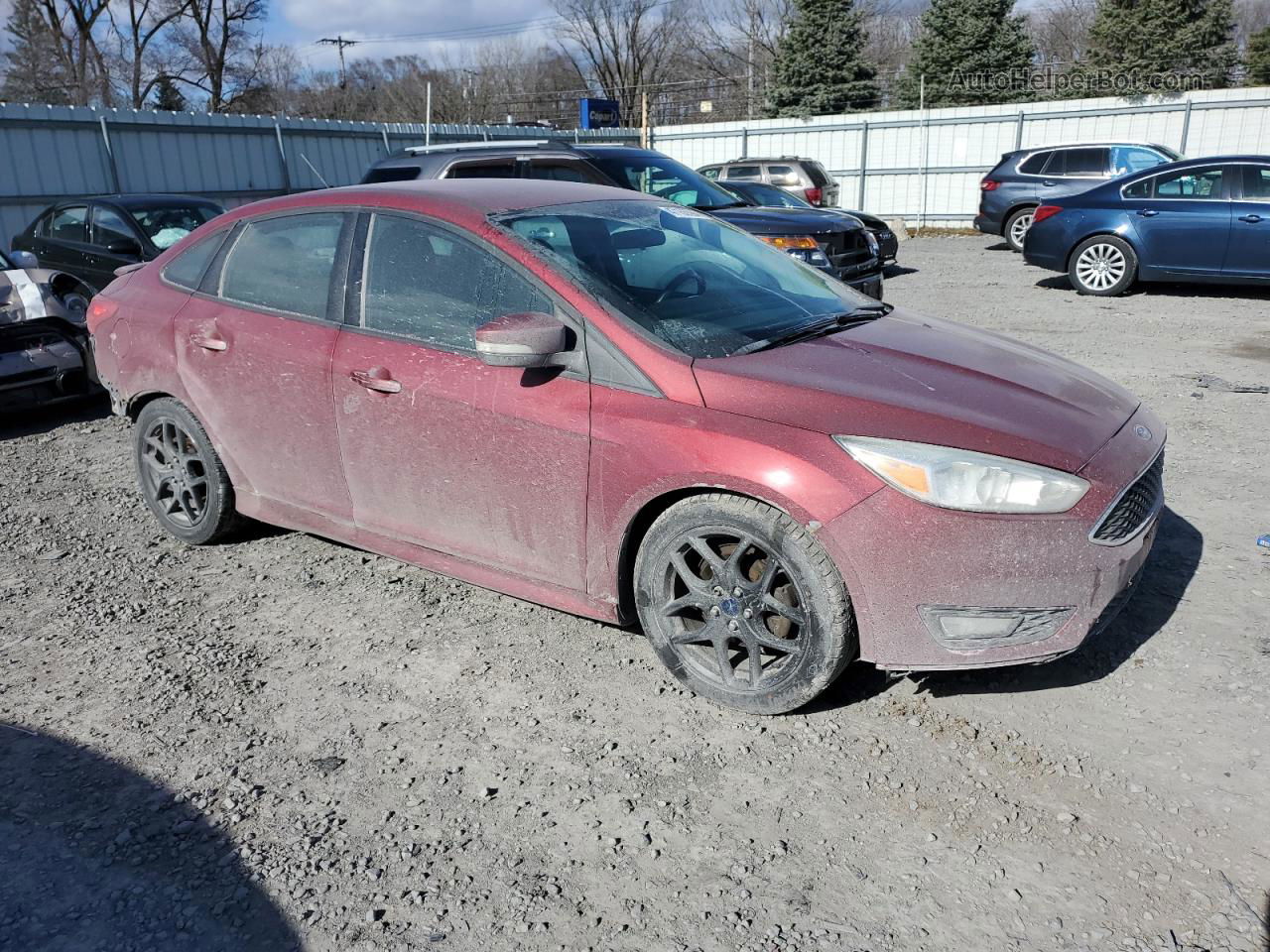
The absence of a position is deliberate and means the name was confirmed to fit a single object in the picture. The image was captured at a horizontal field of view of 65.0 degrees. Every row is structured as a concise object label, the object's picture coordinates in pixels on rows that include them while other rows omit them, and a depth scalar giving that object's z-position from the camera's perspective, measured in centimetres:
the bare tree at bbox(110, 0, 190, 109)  4231
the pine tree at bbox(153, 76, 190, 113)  4502
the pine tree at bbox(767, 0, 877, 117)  3891
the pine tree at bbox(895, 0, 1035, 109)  3706
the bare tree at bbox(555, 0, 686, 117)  5809
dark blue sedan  1055
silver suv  1798
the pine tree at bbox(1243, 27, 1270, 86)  3661
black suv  923
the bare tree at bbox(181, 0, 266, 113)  4362
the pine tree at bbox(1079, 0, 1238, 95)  3606
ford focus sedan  285
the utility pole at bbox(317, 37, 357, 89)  6688
